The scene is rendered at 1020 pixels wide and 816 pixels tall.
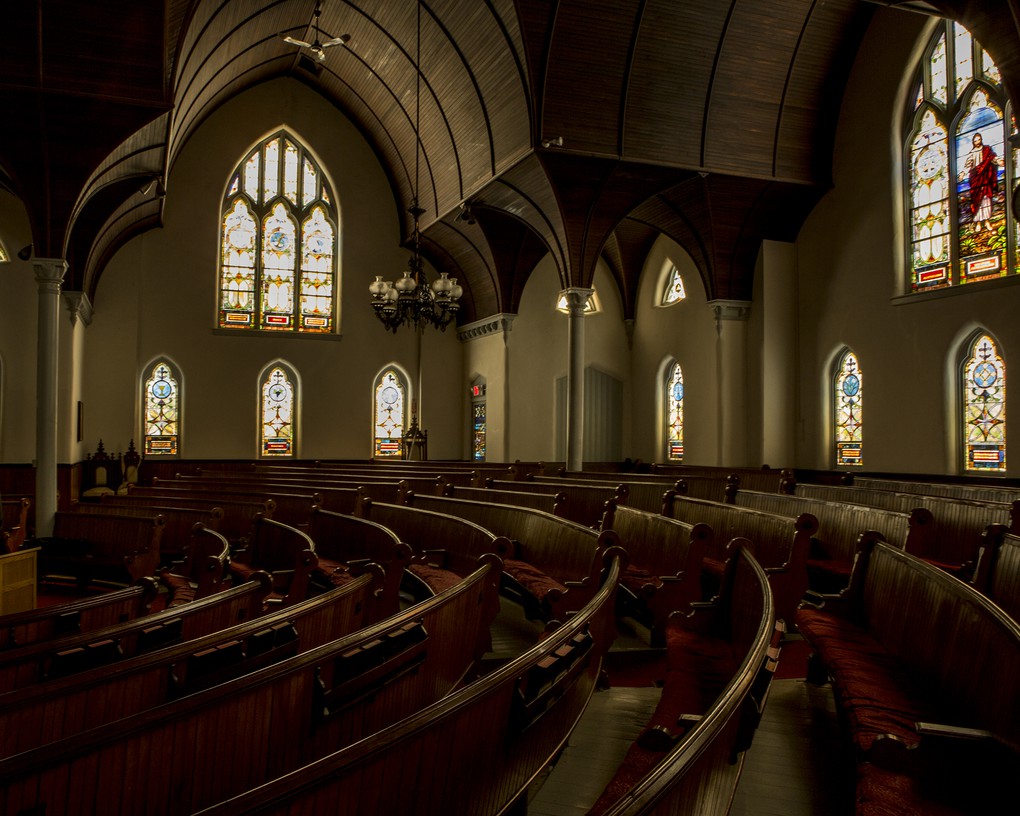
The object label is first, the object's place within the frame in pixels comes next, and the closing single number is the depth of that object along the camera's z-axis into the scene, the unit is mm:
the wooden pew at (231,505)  8462
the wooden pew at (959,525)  5531
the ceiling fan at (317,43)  13078
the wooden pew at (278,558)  4973
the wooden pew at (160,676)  2295
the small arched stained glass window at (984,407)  11234
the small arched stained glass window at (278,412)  18266
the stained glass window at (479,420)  19250
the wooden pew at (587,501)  7992
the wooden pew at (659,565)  4816
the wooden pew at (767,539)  4703
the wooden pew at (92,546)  8320
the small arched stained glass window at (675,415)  17531
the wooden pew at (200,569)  5094
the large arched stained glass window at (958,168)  11305
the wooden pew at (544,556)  4590
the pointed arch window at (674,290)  17656
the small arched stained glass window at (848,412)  13574
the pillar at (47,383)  10406
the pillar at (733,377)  15195
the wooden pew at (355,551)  4566
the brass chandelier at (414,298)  12695
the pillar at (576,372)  14031
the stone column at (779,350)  14742
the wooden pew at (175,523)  8523
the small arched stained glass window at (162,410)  17359
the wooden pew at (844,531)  5086
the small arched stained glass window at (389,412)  19156
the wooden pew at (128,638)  3020
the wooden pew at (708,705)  1549
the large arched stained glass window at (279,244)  18188
